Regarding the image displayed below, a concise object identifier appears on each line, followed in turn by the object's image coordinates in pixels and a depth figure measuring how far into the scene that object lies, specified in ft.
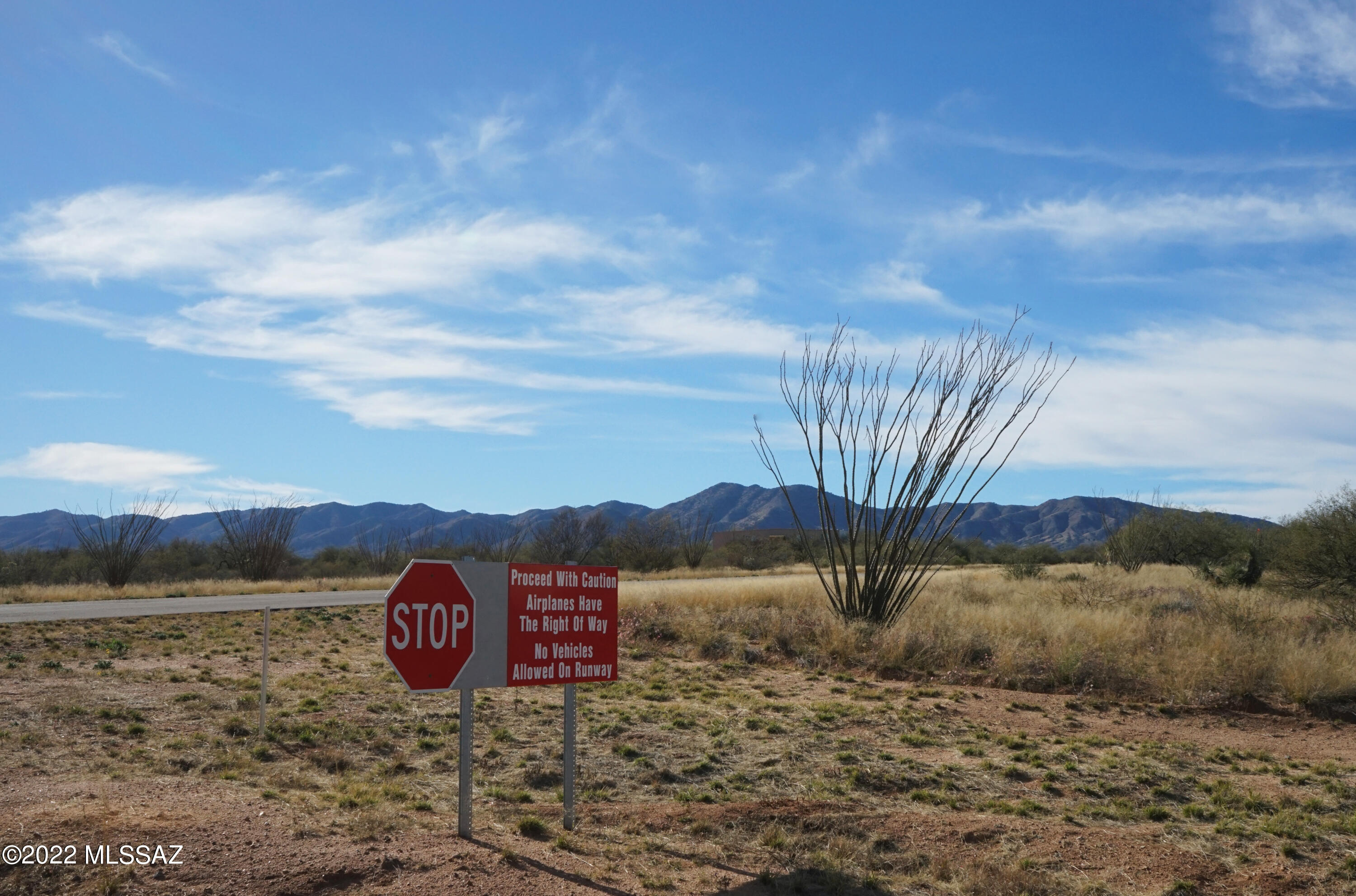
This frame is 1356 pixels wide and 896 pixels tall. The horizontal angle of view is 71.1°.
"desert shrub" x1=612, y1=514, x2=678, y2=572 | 176.55
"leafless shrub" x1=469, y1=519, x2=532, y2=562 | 156.04
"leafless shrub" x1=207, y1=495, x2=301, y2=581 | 137.69
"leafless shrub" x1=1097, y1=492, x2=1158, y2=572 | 133.28
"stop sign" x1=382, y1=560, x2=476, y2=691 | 18.63
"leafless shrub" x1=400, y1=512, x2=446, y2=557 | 164.96
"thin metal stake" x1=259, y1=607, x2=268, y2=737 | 30.04
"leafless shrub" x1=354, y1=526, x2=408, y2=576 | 169.89
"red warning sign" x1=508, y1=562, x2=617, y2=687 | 20.90
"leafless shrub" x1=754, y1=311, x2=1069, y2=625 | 57.98
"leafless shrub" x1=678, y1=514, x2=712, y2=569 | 186.19
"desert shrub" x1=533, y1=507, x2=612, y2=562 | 176.14
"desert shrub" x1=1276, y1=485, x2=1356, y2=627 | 72.13
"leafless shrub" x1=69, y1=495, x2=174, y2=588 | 112.98
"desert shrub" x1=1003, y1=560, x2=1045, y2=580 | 110.63
